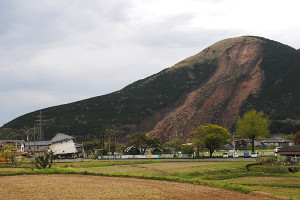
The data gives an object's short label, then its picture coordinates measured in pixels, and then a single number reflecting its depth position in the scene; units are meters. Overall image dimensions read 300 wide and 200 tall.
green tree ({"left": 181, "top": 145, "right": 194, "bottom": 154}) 75.06
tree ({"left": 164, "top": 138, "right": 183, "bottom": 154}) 102.88
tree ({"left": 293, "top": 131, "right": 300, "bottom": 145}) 80.56
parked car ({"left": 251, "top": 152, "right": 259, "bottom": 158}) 59.84
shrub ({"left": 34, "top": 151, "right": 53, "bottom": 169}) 38.78
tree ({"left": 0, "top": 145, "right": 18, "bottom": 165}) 54.17
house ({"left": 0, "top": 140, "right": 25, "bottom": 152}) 110.81
